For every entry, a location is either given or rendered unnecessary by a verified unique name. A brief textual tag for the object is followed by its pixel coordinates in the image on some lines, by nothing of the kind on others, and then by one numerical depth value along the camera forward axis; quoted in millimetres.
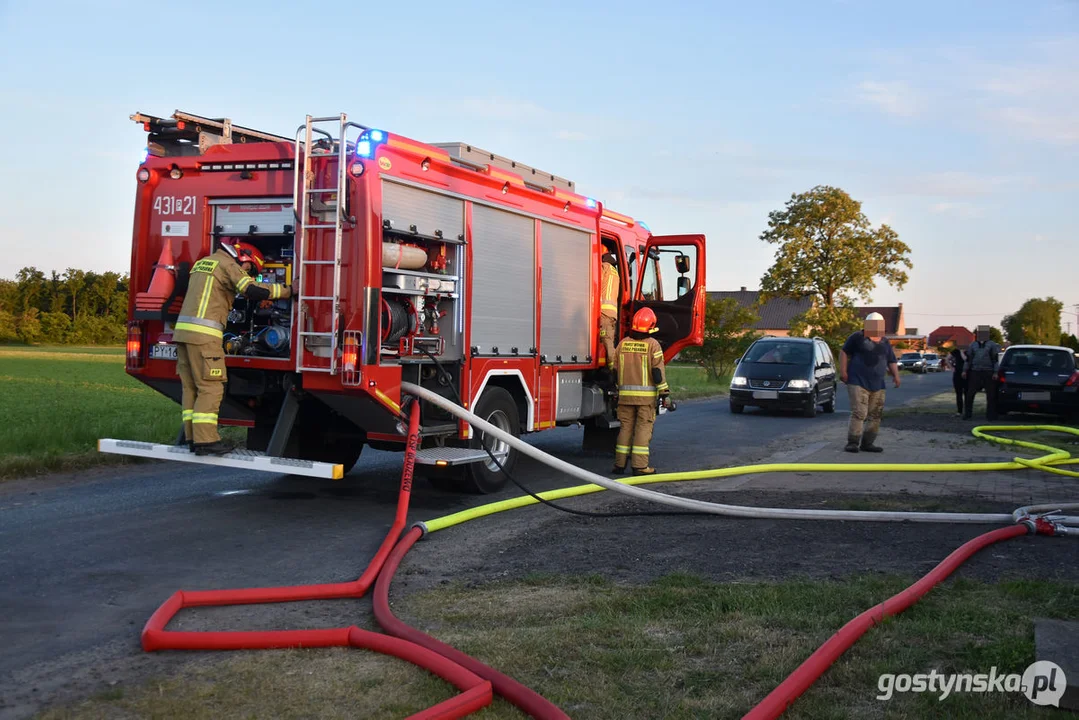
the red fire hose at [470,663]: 3516
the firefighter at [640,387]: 10148
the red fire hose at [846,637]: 3521
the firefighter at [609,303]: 11281
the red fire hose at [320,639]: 3639
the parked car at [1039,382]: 18031
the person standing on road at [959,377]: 19688
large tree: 55625
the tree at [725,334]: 31625
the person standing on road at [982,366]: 18453
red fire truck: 7473
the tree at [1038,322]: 112362
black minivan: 19797
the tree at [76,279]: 75562
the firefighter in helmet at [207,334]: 7441
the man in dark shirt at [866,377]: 12672
